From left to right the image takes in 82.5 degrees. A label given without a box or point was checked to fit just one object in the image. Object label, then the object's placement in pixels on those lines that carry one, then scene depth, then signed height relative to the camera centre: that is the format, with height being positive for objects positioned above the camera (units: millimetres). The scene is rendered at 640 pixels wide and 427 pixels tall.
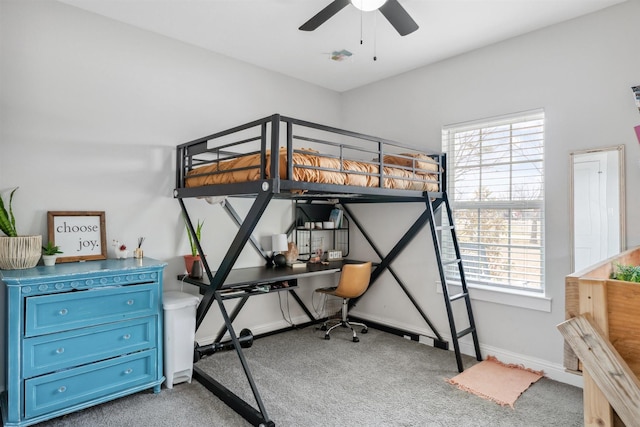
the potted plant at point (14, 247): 2189 -182
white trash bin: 2604 -870
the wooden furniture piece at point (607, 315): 1007 -278
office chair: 3498 -639
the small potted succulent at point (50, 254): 2379 -245
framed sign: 2535 -125
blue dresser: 2027 -729
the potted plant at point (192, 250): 3056 -286
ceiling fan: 2186 +1268
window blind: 2953 +158
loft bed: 2172 +253
